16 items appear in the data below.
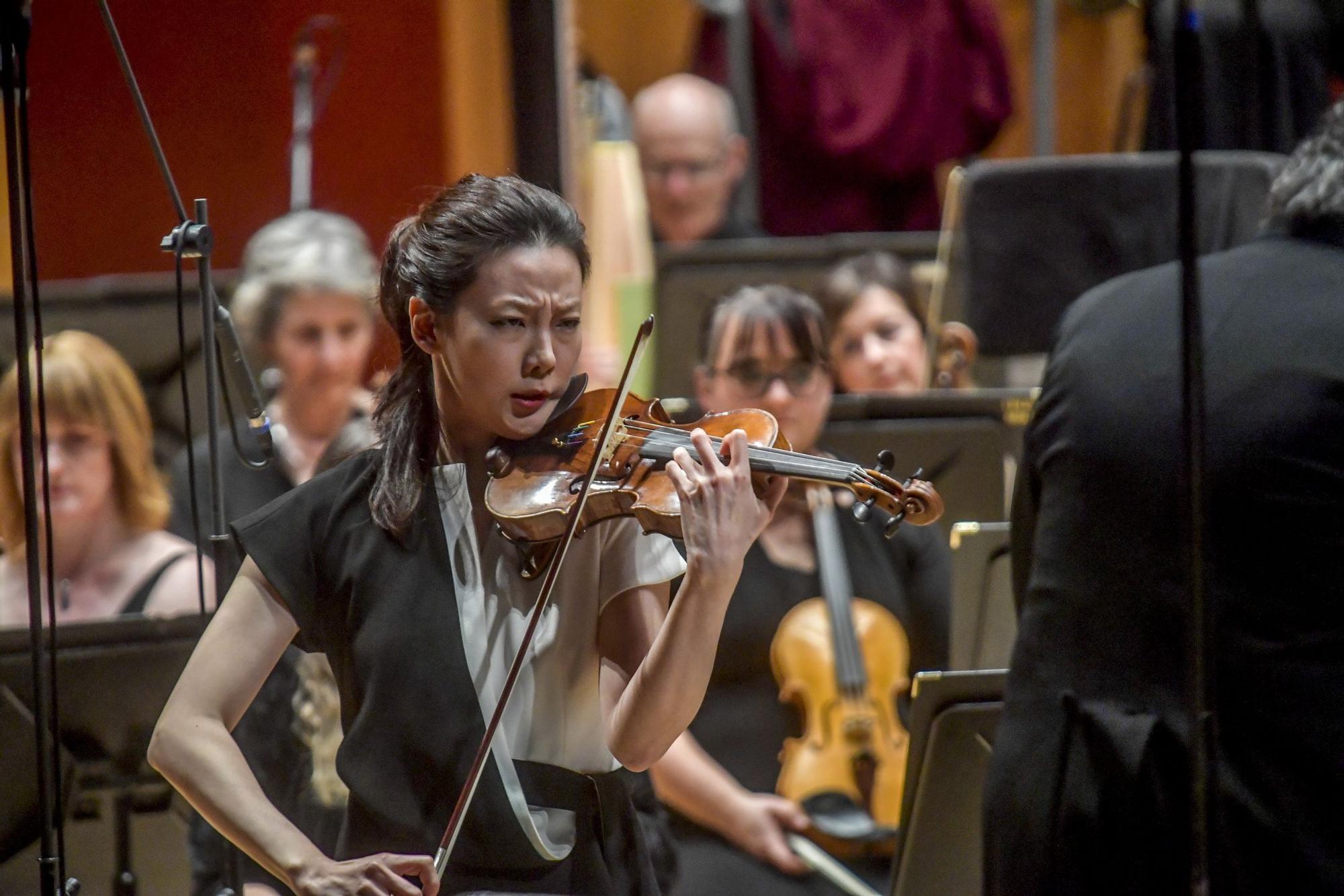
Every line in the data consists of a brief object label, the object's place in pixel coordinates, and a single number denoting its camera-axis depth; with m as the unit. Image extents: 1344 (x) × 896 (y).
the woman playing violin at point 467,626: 9.08
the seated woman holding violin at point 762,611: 9.91
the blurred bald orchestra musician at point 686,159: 15.72
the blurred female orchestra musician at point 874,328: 12.03
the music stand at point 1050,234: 12.42
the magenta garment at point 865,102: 17.45
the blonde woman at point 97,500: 9.72
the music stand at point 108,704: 9.39
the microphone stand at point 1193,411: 8.97
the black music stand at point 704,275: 12.60
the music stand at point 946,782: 9.48
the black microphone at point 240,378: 9.44
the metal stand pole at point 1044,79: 18.87
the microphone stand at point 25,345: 9.22
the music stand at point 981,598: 9.68
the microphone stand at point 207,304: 9.33
